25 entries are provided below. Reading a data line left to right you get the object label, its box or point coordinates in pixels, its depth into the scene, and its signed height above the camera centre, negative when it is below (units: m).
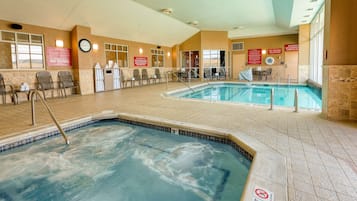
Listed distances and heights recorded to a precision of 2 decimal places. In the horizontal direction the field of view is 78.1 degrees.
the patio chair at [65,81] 7.88 +0.20
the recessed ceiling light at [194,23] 11.53 +3.31
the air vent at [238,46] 15.37 +2.61
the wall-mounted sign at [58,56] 7.70 +1.10
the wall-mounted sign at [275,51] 14.11 +2.08
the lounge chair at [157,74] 13.09 +0.65
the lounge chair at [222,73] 14.84 +0.72
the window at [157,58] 13.03 +1.65
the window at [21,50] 6.61 +1.17
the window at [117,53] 10.05 +1.53
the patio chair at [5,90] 6.31 -0.07
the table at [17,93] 6.62 -0.17
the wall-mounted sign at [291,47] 13.64 +2.21
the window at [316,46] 8.67 +1.62
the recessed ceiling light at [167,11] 9.20 +3.16
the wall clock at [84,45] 8.23 +1.56
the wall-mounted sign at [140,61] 11.65 +1.31
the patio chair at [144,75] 11.80 +0.55
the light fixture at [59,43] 7.90 +1.57
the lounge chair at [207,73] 14.44 +0.72
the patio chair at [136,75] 11.36 +0.53
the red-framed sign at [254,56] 14.80 +1.84
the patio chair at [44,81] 7.29 +0.20
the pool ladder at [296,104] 4.73 -0.48
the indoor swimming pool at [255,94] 7.50 -0.44
